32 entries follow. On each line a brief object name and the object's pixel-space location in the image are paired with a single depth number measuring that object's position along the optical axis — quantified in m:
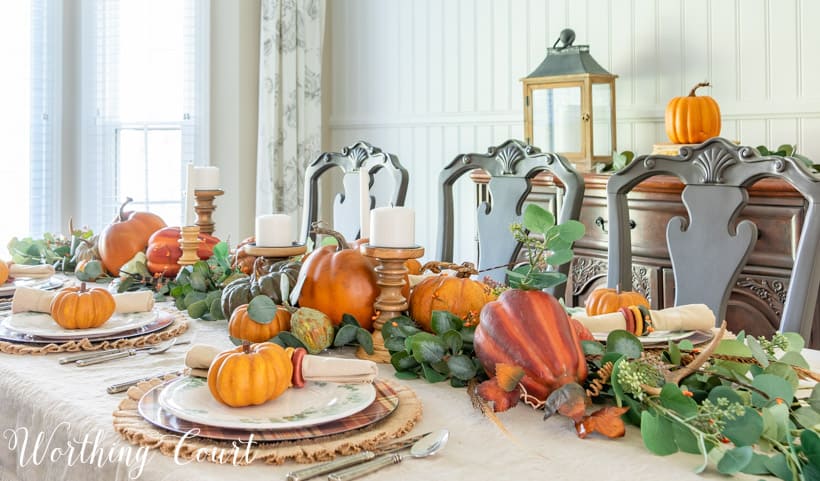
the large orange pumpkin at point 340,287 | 1.16
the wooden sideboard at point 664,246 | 2.14
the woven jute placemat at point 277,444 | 0.72
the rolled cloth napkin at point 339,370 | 0.89
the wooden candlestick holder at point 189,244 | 1.64
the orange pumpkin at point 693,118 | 2.58
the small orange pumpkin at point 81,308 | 1.25
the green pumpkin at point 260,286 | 1.22
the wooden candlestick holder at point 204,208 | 1.82
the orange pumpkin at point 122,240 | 1.76
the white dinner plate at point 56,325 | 1.23
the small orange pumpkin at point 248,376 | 0.81
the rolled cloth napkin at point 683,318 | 1.16
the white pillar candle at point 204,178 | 1.83
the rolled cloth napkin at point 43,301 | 1.36
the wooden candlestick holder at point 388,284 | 1.13
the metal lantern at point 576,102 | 2.87
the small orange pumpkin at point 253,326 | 1.10
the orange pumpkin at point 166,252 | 1.68
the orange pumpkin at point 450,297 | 1.13
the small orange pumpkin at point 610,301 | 1.23
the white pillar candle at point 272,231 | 1.40
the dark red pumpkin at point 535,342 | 0.84
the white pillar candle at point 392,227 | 1.15
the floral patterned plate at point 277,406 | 0.78
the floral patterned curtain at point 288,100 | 3.92
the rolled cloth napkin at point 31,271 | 1.79
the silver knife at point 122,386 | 0.95
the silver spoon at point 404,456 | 0.69
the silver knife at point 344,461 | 0.68
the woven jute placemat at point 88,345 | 1.16
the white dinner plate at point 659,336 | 1.10
